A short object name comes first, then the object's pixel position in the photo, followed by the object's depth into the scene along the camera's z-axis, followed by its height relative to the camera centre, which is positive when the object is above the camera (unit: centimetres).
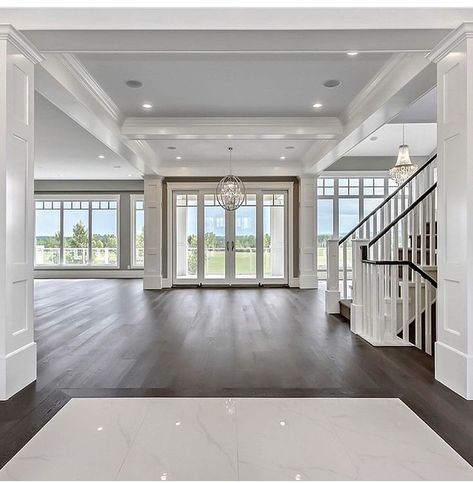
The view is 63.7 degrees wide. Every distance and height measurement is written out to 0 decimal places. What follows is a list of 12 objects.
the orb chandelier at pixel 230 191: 775 +105
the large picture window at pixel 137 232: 1177 +33
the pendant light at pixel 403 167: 699 +139
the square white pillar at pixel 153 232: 886 +25
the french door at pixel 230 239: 925 +9
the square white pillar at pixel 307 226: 896 +40
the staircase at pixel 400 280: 405 -42
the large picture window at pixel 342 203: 1085 +114
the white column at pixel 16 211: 262 +23
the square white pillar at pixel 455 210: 263 +24
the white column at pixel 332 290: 570 -72
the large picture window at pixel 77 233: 1185 +30
